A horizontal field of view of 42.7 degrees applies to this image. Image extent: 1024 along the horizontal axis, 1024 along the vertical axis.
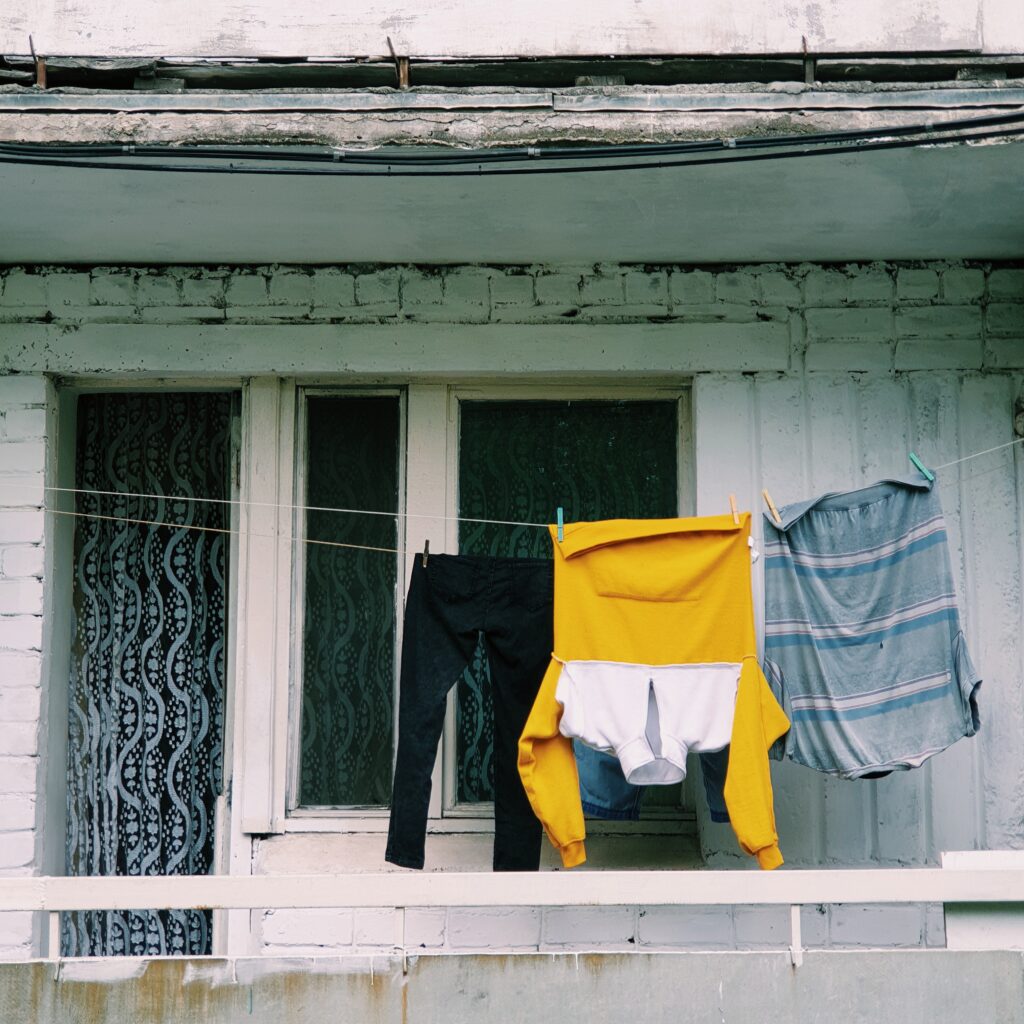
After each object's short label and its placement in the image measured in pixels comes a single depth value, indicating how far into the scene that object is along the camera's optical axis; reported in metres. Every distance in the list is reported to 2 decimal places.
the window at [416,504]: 4.78
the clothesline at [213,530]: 4.68
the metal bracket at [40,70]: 4.18
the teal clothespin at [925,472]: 4.22
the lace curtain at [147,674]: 4.92
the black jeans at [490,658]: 4.31
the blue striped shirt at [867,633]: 4.09
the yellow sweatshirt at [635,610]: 4.10
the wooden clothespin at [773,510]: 4.20
